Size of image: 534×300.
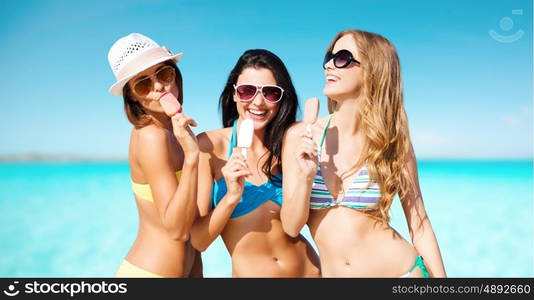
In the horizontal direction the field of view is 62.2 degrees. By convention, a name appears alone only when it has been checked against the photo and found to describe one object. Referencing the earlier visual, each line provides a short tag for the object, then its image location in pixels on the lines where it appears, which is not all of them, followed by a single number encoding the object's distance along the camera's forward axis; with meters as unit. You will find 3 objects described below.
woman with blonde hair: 2.71
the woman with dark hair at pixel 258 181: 2.91
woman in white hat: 2.68
